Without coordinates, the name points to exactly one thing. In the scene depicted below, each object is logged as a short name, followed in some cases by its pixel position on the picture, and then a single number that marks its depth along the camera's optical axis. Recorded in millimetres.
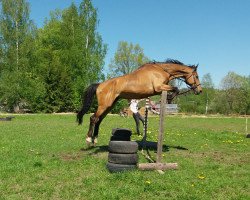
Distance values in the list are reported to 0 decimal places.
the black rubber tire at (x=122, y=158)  9625
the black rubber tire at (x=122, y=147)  9680
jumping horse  11812
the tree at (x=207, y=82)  92000
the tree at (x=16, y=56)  52906
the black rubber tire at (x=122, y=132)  11844
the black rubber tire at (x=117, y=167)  9531
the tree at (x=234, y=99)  58875
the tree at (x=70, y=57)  53469
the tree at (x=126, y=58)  87250
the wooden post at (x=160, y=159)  9977
